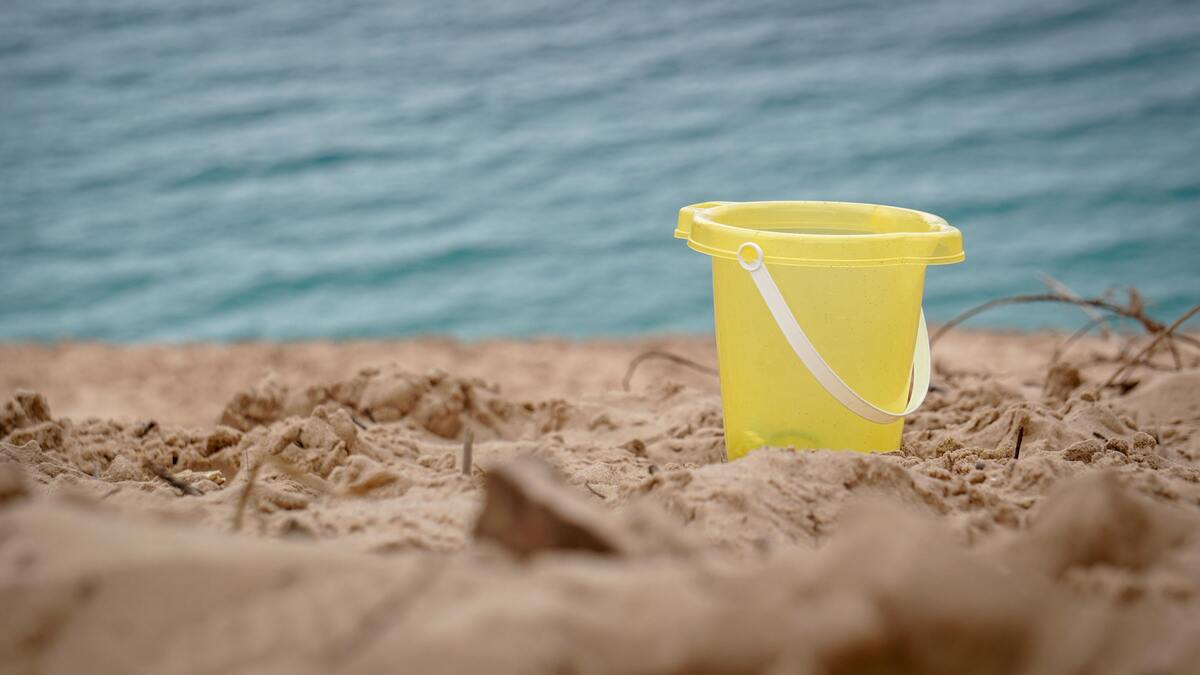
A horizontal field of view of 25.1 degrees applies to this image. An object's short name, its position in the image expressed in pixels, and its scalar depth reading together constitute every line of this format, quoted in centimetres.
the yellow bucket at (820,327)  168
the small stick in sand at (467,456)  159
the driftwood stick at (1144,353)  188
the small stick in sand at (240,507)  147
